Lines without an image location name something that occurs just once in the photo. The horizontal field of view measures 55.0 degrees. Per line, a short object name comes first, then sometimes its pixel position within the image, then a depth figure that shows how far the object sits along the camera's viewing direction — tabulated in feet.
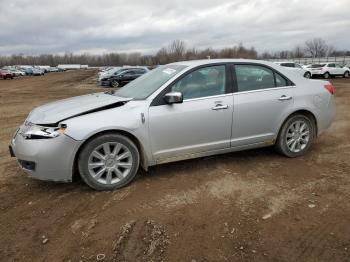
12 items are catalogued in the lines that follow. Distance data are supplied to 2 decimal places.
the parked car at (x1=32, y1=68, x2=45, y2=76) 218.38
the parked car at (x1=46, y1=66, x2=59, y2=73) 324.93
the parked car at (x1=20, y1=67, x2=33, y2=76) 213.85
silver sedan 13.15
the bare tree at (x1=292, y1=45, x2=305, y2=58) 359.52
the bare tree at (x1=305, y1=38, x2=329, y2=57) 356.59
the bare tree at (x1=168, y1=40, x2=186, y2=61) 338.50
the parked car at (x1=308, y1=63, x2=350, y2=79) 98.89
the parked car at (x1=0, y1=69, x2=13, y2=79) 151.43
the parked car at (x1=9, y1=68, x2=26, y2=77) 191.54
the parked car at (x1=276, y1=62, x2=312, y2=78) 87.93
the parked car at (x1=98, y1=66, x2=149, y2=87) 82.33
